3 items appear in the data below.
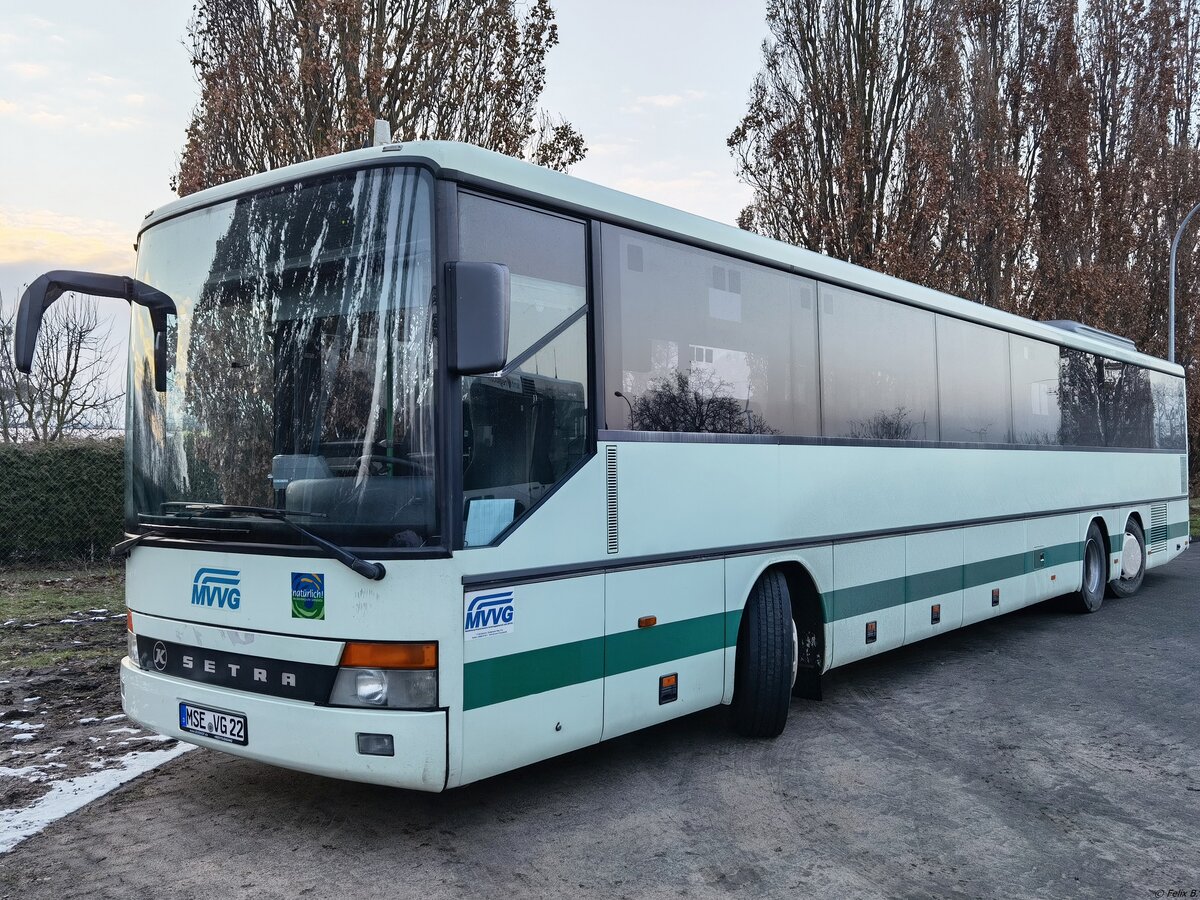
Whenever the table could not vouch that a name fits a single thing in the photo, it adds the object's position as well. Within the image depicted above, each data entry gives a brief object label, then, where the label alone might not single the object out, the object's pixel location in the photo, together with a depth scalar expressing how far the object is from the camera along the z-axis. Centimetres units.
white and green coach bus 454
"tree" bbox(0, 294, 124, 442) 2348
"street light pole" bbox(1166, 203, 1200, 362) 2416
